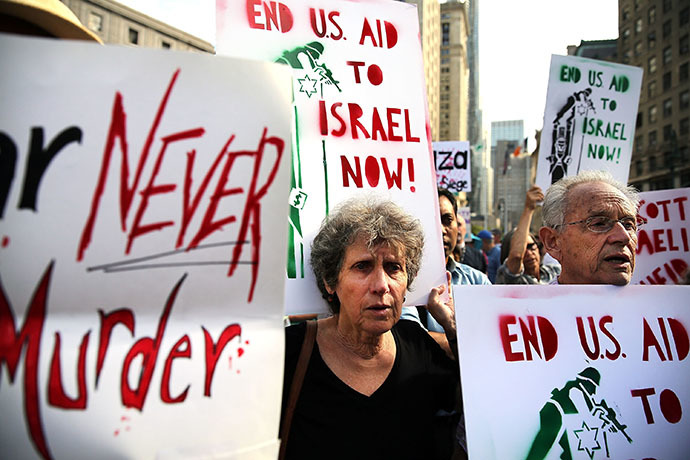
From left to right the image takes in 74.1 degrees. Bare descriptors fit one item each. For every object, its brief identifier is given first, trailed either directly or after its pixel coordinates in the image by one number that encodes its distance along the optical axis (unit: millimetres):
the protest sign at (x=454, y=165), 6711
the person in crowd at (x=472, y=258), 5863
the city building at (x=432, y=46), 46000
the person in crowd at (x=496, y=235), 11708
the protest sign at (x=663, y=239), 2469
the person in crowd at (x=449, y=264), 2194
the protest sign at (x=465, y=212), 11328
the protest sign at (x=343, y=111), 1725
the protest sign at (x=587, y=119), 3061
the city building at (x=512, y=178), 104312
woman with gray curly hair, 1412
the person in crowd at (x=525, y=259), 3103
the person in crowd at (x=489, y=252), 6376
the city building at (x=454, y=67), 85625
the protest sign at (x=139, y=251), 787
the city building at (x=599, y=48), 54138
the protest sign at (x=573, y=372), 1330
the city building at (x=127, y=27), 35719
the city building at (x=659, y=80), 39938
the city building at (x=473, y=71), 124750
